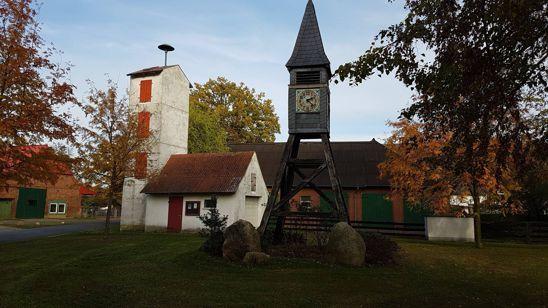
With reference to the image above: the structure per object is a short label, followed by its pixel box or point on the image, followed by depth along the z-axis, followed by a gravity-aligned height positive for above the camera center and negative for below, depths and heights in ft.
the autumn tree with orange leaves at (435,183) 62.39 +4.69
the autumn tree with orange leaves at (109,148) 70.18 +9.78
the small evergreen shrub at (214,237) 43.96 -3.64
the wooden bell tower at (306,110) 49.73 +12.61
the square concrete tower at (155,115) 92.84 +21.38
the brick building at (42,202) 132.46 -0.43
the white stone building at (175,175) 84.12 +6.44
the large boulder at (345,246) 40.06 -3.94
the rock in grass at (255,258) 39.58 -5.26
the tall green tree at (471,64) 21.68 +8.76
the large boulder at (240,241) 41.16 -3.74
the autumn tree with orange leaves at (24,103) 43.65 +10.89
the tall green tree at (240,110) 161.79 +39.30
